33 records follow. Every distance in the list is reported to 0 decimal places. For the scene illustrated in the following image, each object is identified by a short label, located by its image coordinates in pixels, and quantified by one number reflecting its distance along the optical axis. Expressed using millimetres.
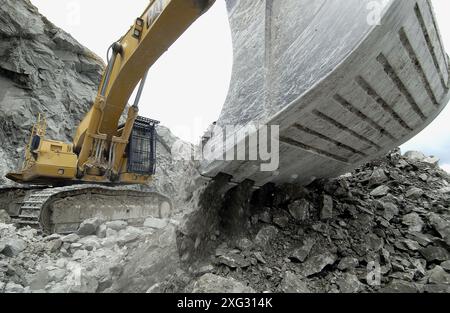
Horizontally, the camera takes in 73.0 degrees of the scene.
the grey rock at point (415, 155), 4520
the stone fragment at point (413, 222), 2773
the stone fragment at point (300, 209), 2631
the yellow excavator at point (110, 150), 3916
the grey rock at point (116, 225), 4372
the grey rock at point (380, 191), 3352
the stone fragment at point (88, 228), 4199
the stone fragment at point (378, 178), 3609
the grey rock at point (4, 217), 5370
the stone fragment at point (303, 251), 2249
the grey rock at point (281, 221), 2531
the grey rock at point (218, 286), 1851
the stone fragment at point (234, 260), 2123
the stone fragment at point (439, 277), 2045
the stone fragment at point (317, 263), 2146
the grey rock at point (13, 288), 2428
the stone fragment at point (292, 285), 1960
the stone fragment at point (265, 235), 2348
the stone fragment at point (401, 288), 1938
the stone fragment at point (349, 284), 1989
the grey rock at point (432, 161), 4396
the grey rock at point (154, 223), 4763
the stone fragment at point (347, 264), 2217
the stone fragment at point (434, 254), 2367
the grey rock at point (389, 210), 2941
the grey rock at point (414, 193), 3354
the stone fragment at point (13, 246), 3143
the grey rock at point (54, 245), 3507
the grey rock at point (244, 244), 2291
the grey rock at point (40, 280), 2578
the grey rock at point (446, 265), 2206
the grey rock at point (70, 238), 3753
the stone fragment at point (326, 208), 2679
